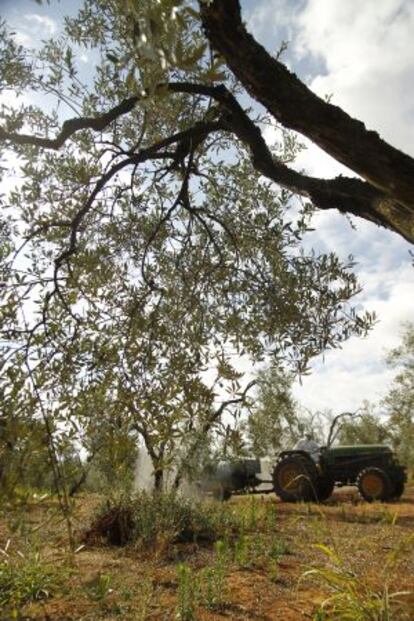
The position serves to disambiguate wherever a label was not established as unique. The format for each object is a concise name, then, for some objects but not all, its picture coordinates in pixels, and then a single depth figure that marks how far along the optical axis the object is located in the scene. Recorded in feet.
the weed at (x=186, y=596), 14.80
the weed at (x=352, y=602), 13.10
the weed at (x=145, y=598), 14.63
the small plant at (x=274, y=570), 18.78
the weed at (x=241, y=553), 20.44
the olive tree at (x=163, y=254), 14.61
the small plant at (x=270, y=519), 28.40
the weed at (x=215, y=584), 15.90
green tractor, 50.88
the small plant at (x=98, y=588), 11.18
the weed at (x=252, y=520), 29.01
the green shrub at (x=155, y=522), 25.02
